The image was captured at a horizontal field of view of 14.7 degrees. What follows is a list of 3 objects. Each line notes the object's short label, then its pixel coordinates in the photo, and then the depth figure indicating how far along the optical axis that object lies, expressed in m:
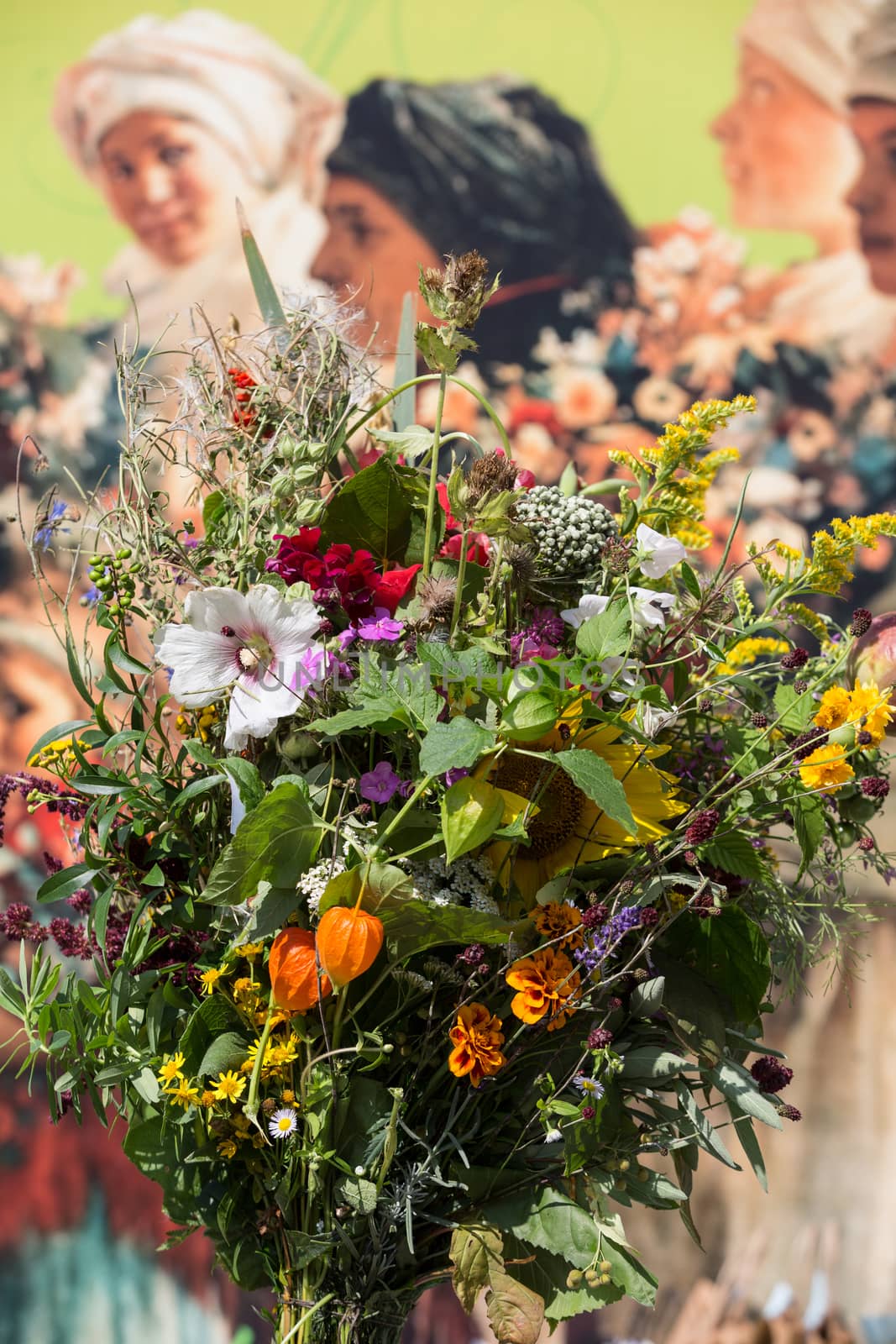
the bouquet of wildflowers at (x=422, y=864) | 1.79
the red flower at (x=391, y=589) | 1.85
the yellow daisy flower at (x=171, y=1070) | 1.80
